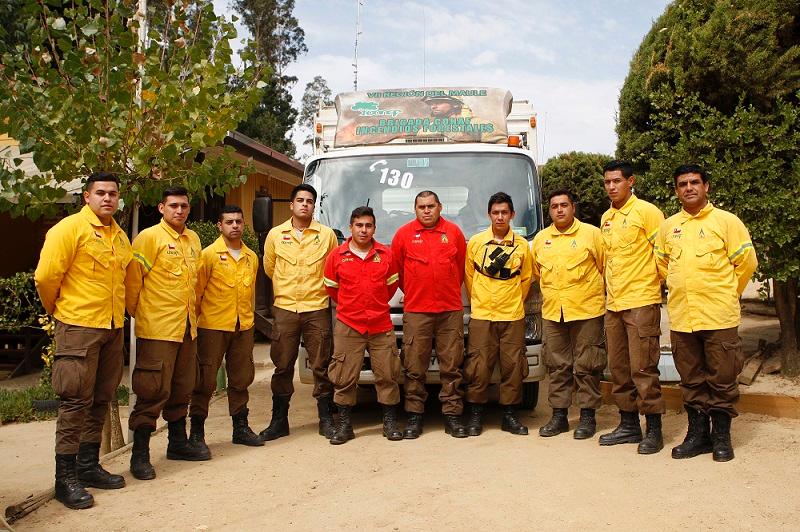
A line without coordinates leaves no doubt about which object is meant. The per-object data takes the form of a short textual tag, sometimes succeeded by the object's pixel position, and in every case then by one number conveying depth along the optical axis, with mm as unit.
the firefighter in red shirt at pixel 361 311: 6180
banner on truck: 7453
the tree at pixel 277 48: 32438
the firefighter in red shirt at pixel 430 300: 6207
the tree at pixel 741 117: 7738
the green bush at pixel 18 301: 9820
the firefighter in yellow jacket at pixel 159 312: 5375
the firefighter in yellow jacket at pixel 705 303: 5367
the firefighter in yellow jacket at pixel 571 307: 6113
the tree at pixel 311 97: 38062
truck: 6855
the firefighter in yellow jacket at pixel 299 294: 6266
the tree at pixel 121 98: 5566
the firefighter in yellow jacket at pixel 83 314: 4777
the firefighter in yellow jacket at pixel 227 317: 5969
